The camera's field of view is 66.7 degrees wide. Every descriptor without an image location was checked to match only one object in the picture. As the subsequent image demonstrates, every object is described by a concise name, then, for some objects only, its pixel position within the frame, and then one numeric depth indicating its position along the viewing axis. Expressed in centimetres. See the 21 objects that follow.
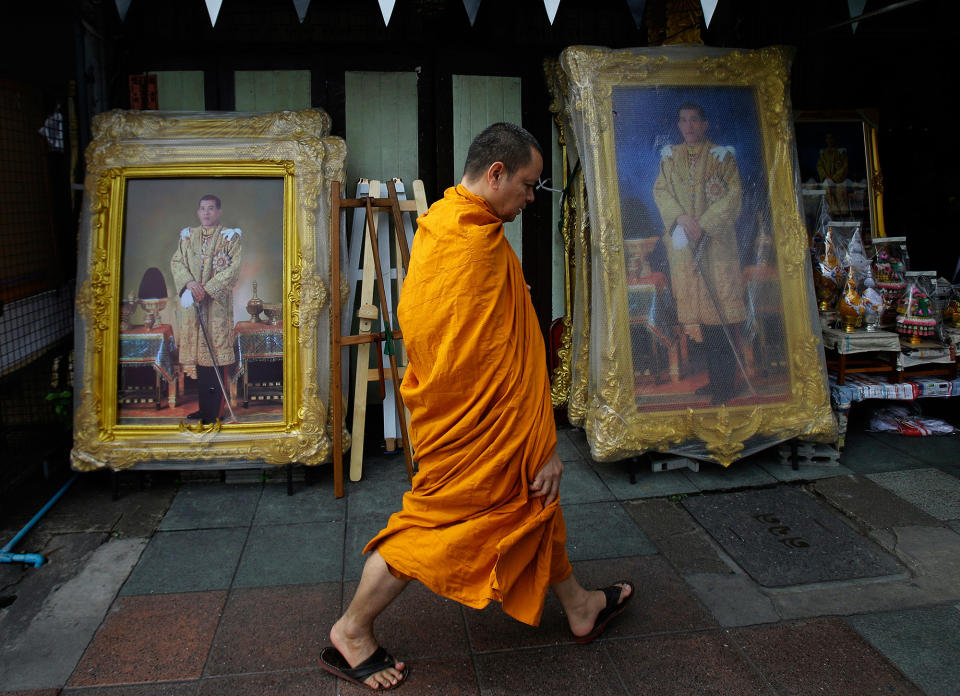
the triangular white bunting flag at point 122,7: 378
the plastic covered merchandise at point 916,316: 451
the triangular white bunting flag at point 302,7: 390
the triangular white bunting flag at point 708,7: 351
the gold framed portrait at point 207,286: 404
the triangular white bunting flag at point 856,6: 394
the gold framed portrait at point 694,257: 411
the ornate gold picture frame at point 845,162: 515
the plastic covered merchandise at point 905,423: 479
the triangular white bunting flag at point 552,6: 355
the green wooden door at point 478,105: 474
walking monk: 234
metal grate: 392
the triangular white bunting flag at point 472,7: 424
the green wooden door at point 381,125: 469
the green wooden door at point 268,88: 462
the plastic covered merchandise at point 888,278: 461
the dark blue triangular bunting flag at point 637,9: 441
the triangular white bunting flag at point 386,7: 344
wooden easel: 404
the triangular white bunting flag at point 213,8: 340
